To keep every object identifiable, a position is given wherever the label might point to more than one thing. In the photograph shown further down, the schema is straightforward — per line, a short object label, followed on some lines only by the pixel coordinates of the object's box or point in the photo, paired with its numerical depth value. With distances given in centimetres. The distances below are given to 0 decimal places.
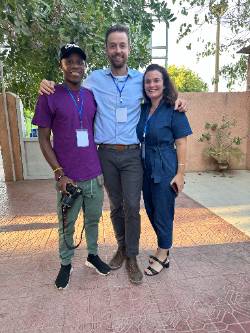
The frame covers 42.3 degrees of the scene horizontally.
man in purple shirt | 249
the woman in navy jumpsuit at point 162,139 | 270
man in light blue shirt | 269
